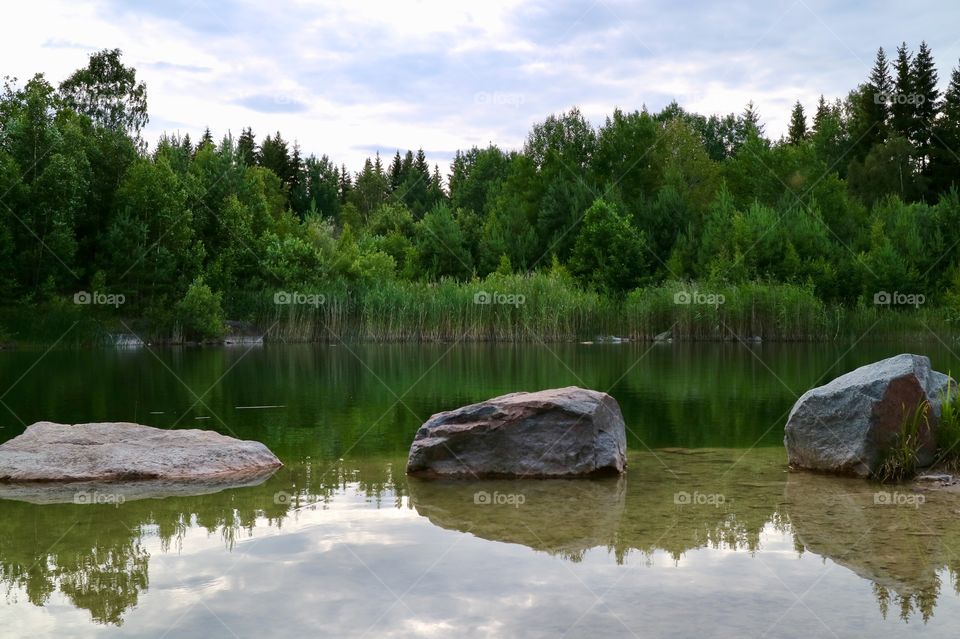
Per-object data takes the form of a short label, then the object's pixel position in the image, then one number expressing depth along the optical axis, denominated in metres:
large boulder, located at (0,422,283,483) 7.62
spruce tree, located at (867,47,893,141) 60.53
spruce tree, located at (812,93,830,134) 76.20
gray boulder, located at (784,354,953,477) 7.63
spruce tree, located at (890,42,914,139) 59.34
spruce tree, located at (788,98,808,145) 79.31
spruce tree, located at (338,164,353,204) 98.19
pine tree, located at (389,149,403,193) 98.93
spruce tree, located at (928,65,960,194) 57.34
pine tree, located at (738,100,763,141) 76.06
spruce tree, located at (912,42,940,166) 59.22
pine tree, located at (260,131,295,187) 79.94
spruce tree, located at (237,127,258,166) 78.56
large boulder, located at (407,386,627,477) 7.88
